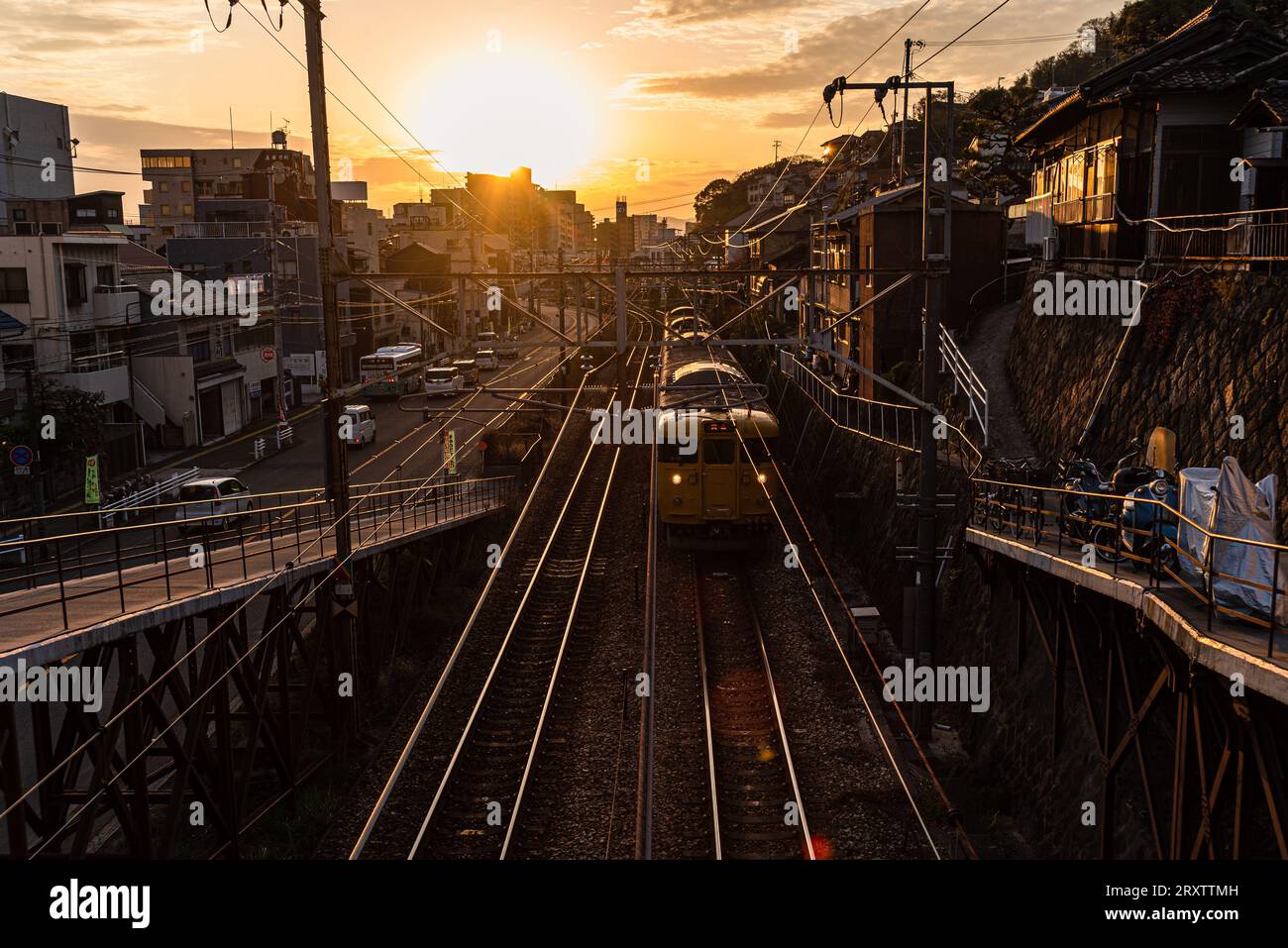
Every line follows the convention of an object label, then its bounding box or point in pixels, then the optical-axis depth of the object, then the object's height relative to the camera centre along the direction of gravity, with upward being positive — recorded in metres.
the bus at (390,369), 44.06 -2.38
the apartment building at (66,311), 30.36 +0.15
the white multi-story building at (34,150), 39.41 +6.65
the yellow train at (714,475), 20.86 -3.36
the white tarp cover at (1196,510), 7.94 -1.61
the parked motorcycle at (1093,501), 9.88 -2.00
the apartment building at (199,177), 69.71 +9.95
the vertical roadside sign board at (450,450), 26.62 -3.56
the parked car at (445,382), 44.19 -3.03
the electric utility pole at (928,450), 12.84 -1.81
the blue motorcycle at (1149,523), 8.62 -1.89
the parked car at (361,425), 36.06 -3.99
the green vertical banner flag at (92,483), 24.02 -3.97
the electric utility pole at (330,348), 12.55 -0.42
